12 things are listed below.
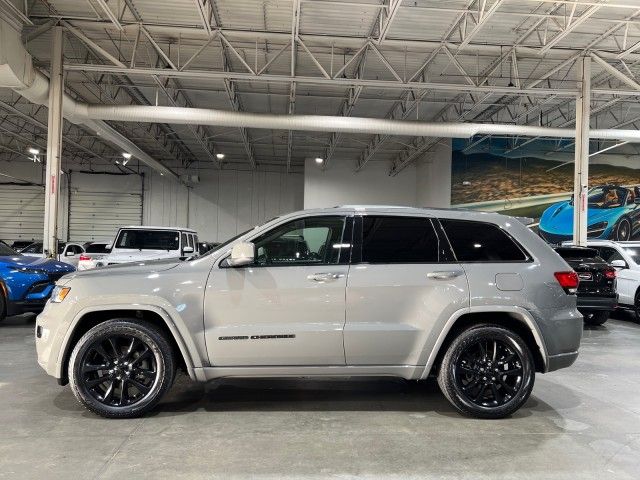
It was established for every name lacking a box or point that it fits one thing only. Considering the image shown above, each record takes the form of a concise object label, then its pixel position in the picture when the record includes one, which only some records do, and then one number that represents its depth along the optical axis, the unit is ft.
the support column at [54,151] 34.53
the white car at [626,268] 32.63
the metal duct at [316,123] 40.19
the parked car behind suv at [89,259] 30.42
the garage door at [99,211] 82.23
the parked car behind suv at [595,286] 28.48
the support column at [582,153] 38.42
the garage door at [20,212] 81.87
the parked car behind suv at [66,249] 51.50
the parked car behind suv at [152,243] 31.81
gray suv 12.50
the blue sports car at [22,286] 26.03
